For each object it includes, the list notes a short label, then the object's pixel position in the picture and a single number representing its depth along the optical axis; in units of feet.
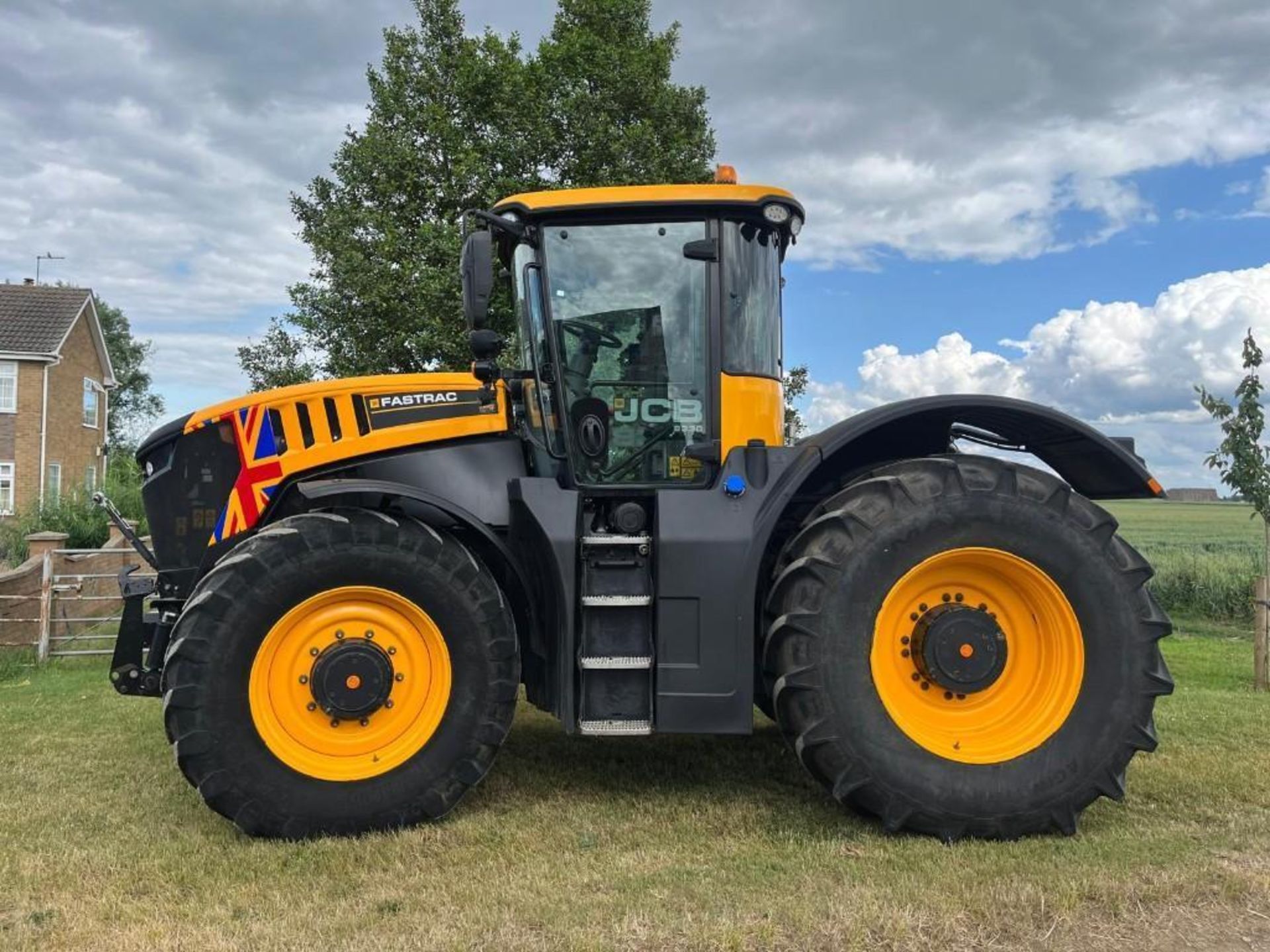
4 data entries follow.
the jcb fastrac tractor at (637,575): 12.37
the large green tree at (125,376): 160.25
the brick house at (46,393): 90.17
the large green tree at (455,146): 48.24
